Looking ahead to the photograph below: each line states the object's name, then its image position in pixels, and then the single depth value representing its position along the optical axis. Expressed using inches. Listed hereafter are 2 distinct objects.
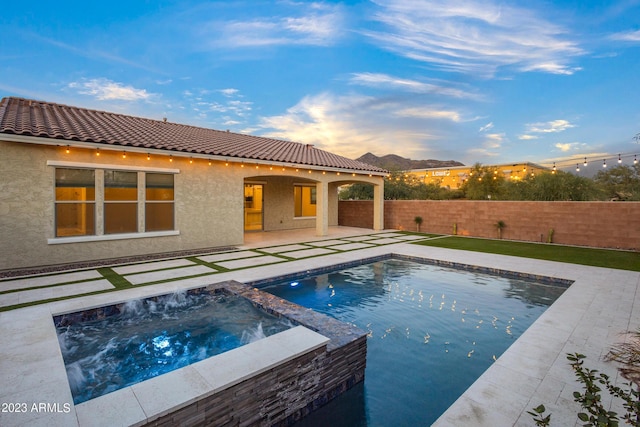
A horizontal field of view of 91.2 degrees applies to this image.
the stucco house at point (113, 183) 319.3
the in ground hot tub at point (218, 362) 105.2
